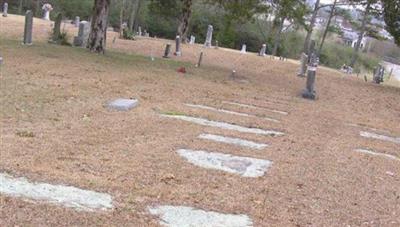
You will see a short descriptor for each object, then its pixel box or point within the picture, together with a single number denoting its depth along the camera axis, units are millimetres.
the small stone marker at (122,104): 9672
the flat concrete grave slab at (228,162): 6750
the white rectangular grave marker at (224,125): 9531
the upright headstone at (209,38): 32875
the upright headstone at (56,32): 20362
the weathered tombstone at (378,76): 27084
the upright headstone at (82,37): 20320
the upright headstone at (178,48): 23762
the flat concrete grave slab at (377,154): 9164
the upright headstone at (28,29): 17906
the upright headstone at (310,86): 16047
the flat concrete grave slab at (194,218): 4795
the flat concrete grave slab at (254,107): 12570
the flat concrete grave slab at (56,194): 4852
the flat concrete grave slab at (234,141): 8281
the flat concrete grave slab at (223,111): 11222
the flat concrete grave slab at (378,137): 11184
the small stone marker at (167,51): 22297
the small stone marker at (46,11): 38344
